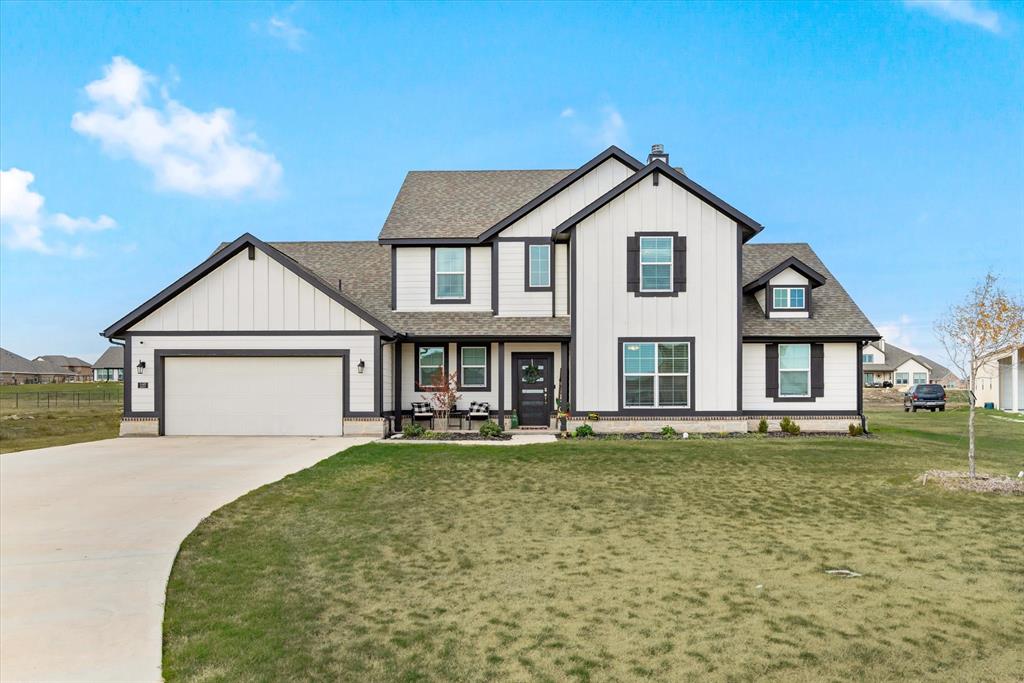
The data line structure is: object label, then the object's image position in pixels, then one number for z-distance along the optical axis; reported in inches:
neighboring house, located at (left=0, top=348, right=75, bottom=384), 4101.9
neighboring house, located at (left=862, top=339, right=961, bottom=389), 3415.4
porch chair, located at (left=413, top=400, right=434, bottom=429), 753.7
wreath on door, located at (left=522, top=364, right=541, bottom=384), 772.6
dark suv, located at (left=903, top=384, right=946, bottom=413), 1441.9
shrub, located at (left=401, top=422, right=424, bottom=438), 698.8
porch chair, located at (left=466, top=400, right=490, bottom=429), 754.8
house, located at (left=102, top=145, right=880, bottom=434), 711.7
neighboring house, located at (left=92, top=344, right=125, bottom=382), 4089.6
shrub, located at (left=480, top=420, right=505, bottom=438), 687.1
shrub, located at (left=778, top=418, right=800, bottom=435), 738.2
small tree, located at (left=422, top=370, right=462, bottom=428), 735.7
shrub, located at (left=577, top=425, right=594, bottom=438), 696.4
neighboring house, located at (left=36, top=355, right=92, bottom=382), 5049.2
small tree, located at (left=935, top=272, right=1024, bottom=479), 448.5
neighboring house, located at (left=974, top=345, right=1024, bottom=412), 1368.1
